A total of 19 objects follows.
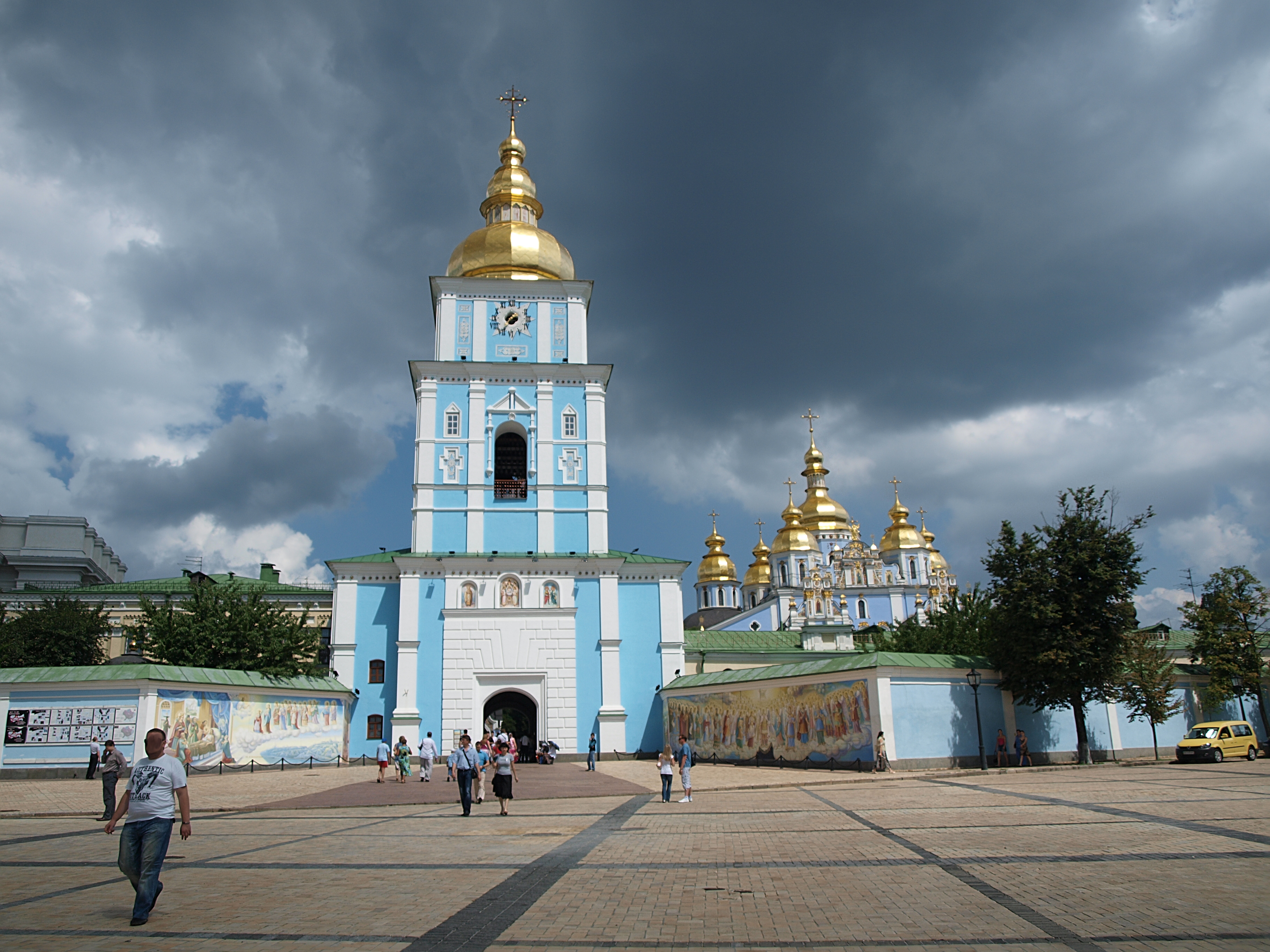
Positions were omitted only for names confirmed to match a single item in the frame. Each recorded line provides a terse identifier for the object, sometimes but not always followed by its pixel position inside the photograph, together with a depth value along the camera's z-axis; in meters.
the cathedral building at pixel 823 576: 71.44
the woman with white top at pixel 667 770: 16.75
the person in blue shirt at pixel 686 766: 16.75
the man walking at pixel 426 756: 22.02
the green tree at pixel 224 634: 30.78
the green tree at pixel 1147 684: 28.00
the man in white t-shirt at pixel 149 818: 6.80
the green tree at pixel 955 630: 37.22
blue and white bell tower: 33.09
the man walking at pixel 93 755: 22.98
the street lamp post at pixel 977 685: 24.62
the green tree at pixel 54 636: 34.75
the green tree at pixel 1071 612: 26.03
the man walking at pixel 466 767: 15.05
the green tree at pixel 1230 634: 31.02
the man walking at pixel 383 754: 23.08
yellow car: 25.59
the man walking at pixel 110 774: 14.12
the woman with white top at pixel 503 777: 15.09
